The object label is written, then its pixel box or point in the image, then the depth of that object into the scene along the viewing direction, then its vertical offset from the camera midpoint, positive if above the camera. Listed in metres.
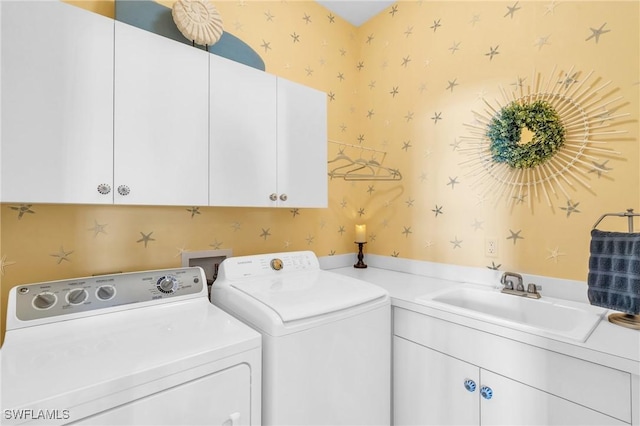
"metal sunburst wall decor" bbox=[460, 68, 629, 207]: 1.36 +0.41
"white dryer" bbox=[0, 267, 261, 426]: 0.70 -0.42
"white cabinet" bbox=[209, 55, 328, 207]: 1.35 +0.39
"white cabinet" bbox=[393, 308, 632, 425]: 0.92 -0.64
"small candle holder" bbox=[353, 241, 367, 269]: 2.28 -0.36
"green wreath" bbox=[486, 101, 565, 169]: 1.45 +0.44
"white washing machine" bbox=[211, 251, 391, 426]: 1.03 -0.51
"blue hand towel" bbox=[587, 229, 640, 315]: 1.07 -0.22
